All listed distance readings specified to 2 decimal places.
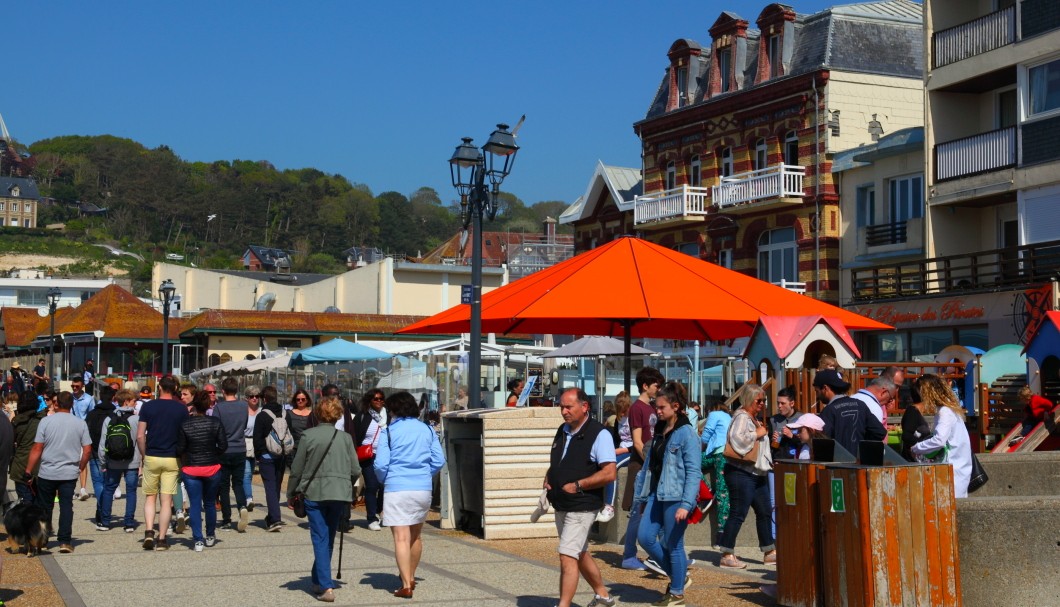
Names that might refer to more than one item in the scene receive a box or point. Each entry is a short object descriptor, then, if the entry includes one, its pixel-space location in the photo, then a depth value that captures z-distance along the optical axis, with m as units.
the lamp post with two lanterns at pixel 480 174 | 16.30
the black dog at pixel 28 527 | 11.91
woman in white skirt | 9.65
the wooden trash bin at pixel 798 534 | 8.40
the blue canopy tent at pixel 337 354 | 25.58
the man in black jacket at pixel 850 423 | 9.52
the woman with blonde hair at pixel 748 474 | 10.97
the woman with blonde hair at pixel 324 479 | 9.88
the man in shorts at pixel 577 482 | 8.56
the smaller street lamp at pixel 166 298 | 33.34
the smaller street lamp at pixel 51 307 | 43.88
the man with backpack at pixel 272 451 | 14.03
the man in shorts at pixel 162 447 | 12.66
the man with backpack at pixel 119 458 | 13.73
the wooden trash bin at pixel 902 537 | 7.80
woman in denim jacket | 9.17
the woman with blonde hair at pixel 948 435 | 9.15
